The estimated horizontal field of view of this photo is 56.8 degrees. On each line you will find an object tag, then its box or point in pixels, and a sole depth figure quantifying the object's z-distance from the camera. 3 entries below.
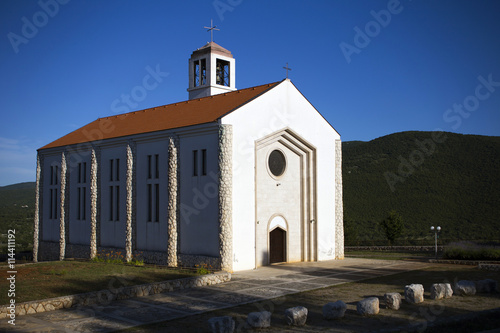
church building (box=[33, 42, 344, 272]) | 22.38
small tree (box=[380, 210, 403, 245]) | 41.94
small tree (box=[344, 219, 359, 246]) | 41.62
